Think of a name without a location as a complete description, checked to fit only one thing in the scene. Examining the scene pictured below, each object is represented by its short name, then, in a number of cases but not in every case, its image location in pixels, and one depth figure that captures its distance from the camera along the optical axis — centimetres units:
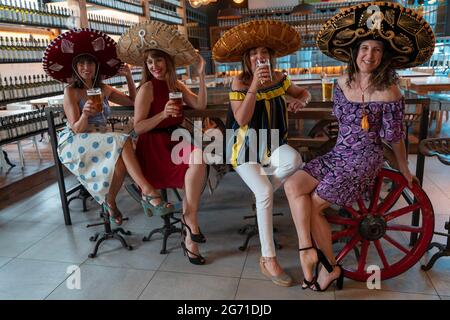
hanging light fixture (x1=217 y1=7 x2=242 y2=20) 785
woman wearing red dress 223
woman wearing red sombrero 230
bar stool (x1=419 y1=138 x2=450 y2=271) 196
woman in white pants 204
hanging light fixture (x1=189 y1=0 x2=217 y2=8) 684
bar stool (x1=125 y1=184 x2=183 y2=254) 231
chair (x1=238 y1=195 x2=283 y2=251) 249
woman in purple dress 179
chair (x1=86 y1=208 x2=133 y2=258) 248
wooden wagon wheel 199
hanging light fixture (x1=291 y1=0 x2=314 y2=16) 737
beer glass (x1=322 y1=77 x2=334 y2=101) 260
